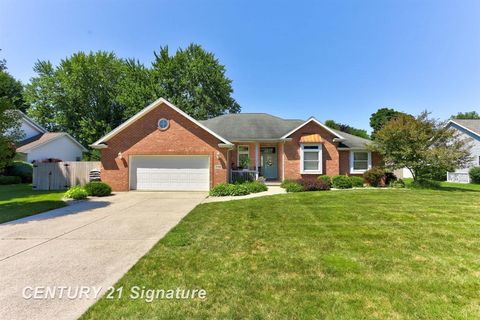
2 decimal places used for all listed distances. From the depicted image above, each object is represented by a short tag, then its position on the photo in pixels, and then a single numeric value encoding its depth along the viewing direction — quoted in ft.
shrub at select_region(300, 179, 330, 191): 48.24
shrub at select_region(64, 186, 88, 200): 41.45
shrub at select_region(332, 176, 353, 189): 52.03
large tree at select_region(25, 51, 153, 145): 111.86
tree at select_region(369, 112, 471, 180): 49.03
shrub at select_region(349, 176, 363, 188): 53.93
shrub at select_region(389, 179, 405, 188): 53.73
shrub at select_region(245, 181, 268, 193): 46.45
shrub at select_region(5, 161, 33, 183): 69.97
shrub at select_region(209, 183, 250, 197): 44.61
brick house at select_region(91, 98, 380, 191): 50.80
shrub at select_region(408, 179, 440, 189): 52.30
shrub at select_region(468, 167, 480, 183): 72.18
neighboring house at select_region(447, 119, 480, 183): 77.61
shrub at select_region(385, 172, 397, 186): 57.41
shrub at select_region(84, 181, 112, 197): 44.70
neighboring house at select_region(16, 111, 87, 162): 78.33
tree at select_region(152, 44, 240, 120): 114.94
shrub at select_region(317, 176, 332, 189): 52.62
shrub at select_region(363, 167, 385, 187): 55.62
